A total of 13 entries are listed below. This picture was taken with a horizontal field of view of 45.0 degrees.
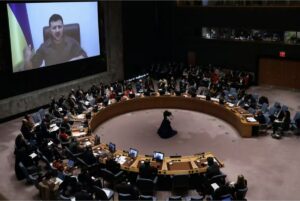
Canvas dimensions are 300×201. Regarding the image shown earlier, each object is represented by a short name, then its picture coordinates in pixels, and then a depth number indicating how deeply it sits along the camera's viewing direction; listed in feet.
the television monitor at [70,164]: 38.27
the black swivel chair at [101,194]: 32.30
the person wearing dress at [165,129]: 51.34
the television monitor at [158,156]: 38.14
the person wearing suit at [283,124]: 50.08
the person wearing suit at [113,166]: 36.68
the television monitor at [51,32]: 57.82
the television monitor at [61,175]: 35.74
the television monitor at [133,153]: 39.06
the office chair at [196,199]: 31.04
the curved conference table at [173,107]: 37.14
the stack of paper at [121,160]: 38.19
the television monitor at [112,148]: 40.37
